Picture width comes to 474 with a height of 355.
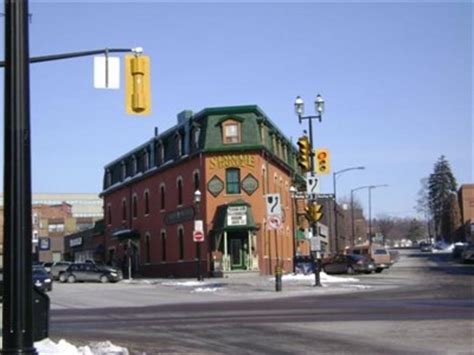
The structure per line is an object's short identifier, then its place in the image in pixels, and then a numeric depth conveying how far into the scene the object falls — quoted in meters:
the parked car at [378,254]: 57.77
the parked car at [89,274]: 50.56
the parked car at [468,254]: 67.49
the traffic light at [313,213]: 32.19
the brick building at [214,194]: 48.94
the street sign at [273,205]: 30.97
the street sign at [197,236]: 42.62
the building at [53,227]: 104.81
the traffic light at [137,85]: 14.27
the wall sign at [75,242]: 86.31
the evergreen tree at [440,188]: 155.00
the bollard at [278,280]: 31.98
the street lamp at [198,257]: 44.44
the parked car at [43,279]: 38.21
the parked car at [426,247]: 126.19
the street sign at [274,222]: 30.75
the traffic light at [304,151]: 30.12
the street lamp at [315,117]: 34.59
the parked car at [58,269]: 54.34
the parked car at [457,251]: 80.01
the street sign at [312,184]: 33.16
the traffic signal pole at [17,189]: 8.55
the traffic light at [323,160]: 31.61
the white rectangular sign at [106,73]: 14.24
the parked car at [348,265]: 51.62
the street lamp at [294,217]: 61.39
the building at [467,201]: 136.25
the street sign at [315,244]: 34.06
